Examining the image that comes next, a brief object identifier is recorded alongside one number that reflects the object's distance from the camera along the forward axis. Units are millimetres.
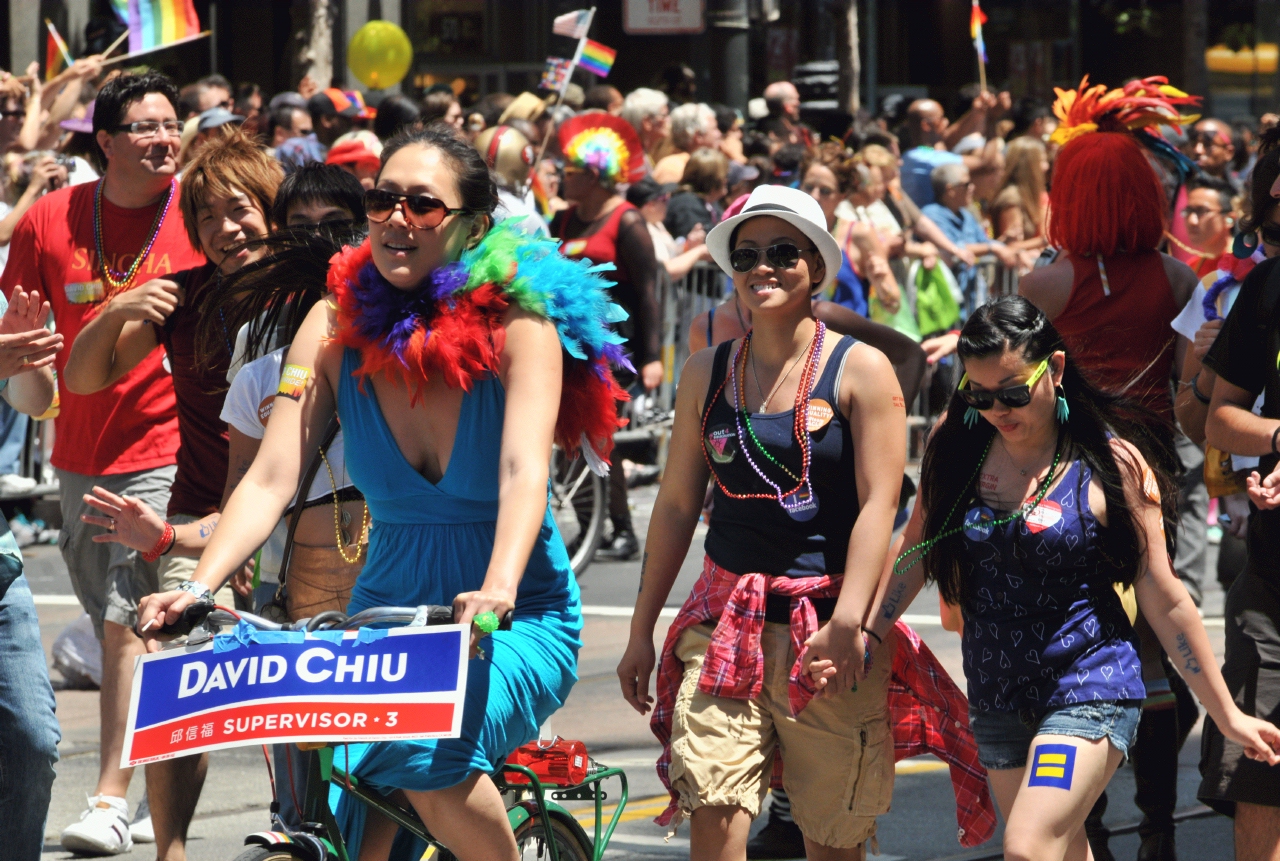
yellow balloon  40469
